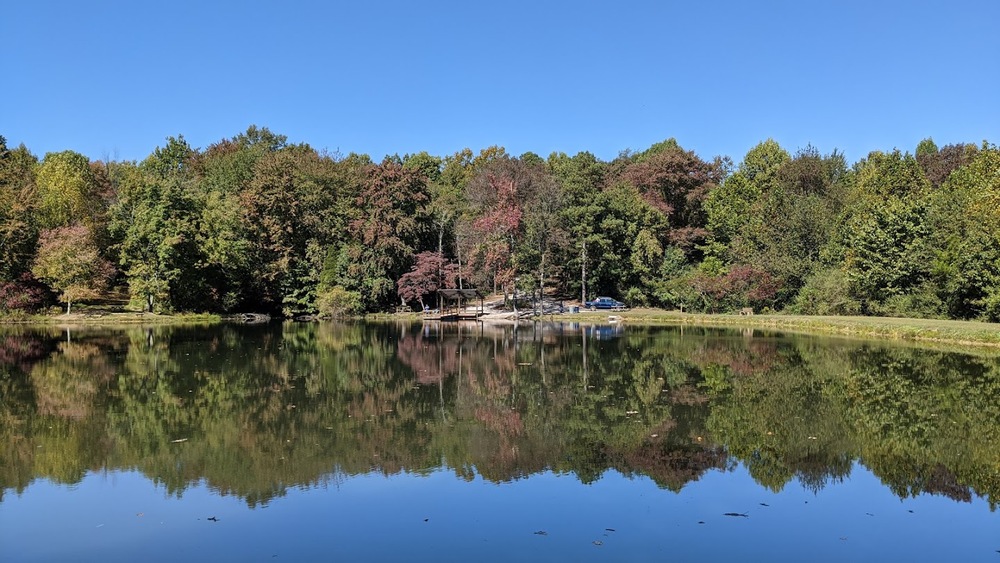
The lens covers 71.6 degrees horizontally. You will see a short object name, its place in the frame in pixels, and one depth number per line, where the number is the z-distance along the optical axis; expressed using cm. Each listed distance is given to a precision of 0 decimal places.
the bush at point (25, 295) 5012
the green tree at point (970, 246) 3716
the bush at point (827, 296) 4700
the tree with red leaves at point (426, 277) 5784
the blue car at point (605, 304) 5881
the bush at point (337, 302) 5725
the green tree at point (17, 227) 5138
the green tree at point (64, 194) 5619
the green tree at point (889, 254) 4312
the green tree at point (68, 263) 5034
